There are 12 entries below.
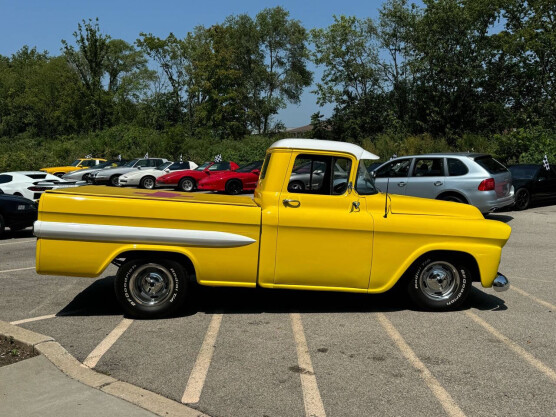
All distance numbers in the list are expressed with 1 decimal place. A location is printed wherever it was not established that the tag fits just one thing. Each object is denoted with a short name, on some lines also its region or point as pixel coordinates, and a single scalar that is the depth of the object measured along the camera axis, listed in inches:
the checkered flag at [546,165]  669.0
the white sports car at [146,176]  1085.8
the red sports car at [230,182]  934.4
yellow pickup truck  220.8
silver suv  475.5
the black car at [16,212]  473.4
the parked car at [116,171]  1119.6
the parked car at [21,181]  661.9
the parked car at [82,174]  1165.0
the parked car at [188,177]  1022.4
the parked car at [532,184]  627.5
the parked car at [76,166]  1255.5
